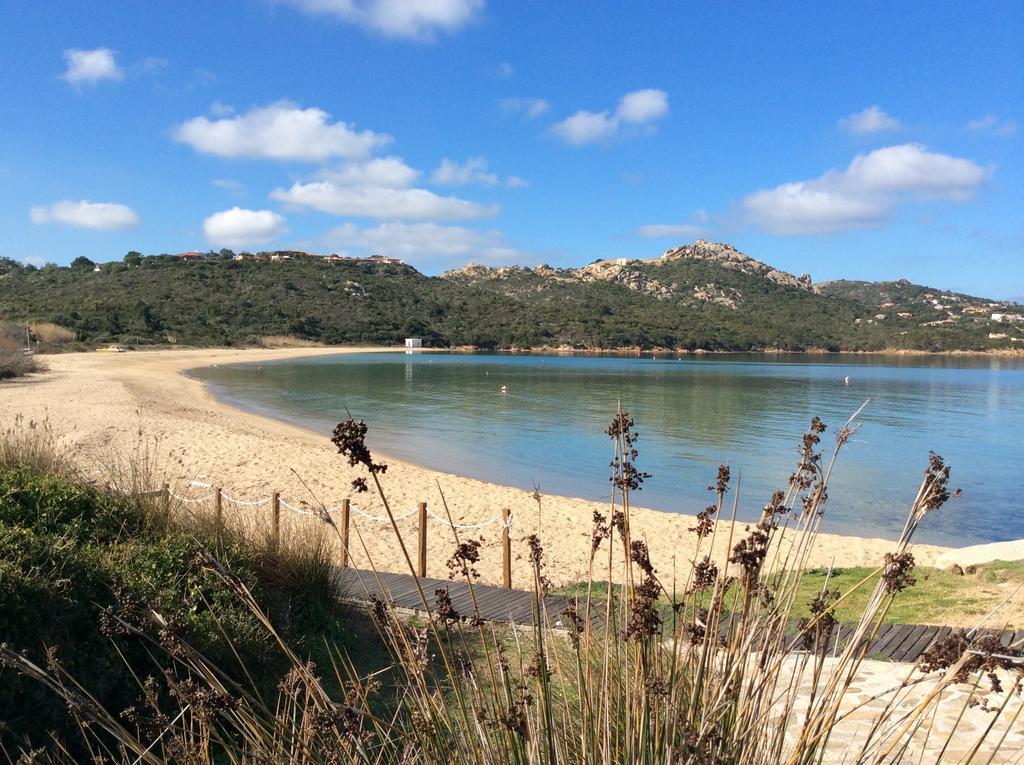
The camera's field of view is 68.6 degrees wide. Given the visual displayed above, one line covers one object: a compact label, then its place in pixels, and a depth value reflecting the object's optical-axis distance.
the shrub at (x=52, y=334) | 57.25
